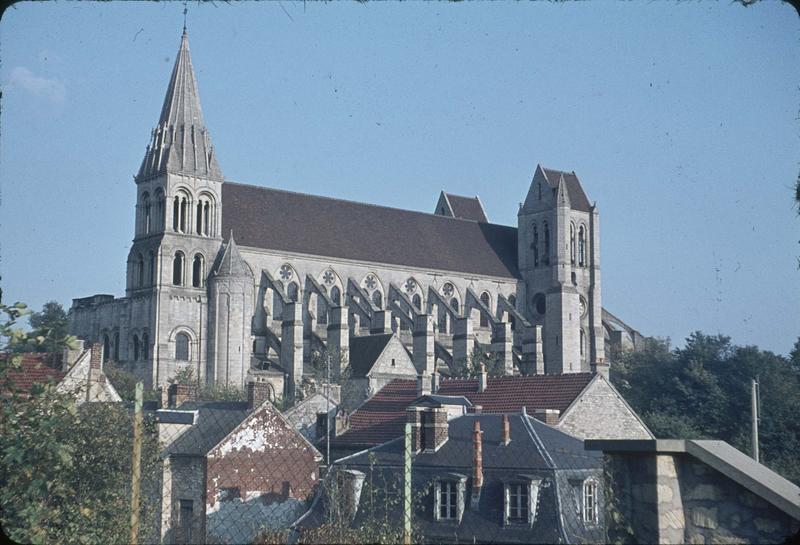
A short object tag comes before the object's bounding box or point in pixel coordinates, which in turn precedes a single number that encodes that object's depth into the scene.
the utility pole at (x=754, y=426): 26.05
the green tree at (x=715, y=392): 48.56
